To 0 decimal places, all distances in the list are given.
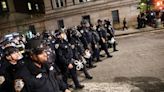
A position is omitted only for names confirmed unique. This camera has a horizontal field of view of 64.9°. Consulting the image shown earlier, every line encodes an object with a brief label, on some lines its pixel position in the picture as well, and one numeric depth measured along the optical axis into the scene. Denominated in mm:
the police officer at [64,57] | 4156
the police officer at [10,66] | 2353
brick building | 14632
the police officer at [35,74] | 1950
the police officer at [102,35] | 6545
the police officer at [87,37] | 5928
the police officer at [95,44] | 6289
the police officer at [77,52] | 4660
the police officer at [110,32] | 7203
